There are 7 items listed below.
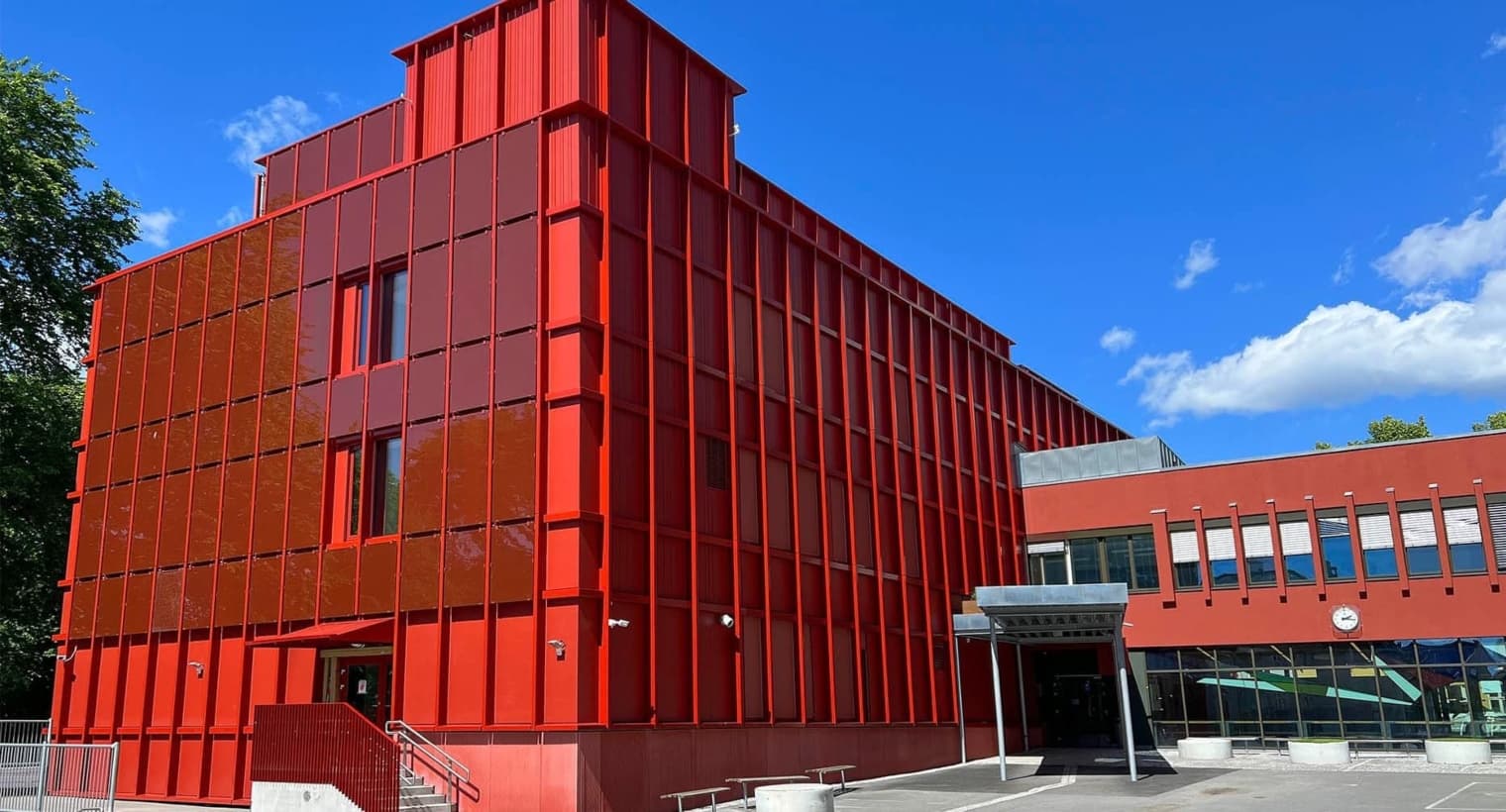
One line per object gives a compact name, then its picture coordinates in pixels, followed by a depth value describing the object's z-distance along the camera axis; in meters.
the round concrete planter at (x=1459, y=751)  28.28
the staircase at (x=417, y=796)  19.86
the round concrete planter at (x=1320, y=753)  29.06
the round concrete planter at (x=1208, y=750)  30.84
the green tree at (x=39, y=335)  35.03
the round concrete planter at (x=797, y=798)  17.19
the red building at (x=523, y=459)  21.34
